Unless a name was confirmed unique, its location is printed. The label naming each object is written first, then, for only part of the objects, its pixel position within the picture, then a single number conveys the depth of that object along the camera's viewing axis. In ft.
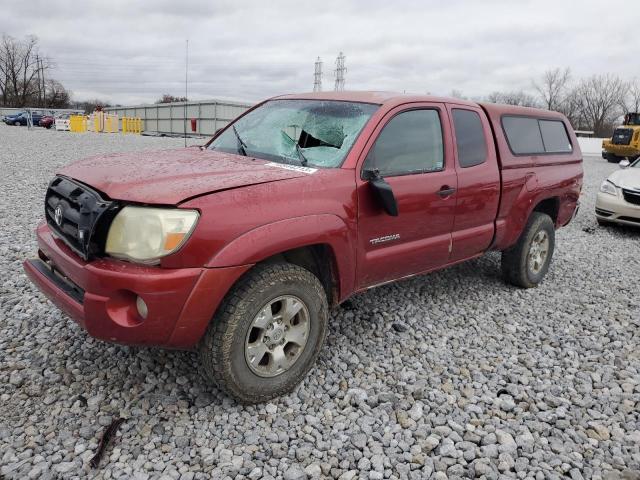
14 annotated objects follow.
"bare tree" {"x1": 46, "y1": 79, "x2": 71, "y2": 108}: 214.48
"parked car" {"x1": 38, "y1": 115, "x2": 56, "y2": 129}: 113.70
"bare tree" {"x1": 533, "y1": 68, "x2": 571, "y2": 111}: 201.87
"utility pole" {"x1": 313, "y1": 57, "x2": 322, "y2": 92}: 181.57
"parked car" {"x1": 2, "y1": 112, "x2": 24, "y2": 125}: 119.14
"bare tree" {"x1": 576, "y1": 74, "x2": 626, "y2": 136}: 204.13
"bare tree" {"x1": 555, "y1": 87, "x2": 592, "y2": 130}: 204.21
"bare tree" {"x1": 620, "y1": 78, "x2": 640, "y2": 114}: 202.90
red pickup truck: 7.70
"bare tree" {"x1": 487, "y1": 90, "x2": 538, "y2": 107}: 180.57
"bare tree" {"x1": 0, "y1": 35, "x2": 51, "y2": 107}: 201.77
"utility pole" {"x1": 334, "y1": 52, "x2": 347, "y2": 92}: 171.08
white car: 25.23
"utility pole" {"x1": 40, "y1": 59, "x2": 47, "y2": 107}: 210.22
